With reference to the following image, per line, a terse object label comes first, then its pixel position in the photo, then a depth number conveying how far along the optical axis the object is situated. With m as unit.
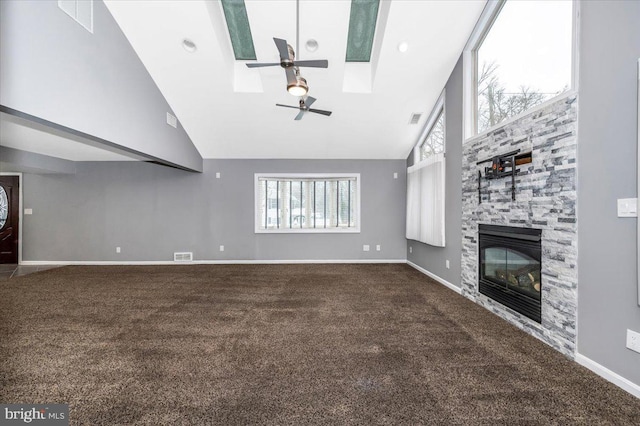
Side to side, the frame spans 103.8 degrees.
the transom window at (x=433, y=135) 4.65
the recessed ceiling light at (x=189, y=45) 3.67
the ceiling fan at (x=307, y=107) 3.80
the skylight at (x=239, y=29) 3.56
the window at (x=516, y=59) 2.43
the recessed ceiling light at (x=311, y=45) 3.75
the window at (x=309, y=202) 6.36
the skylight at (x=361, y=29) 3.54
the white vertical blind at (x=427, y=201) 4.29
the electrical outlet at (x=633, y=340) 1.74
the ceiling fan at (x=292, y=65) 2.71
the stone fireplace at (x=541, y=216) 2.22
